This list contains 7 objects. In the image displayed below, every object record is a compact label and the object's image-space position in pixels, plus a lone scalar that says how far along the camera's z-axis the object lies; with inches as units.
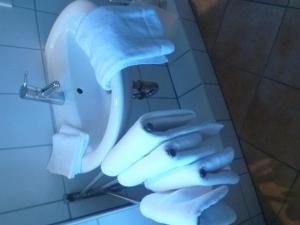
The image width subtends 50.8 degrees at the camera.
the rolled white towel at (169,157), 24.3
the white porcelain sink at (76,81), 34.9
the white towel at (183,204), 24.5
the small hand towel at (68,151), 32.3
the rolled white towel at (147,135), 24.6
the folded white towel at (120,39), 29.1
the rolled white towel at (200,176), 24.9
